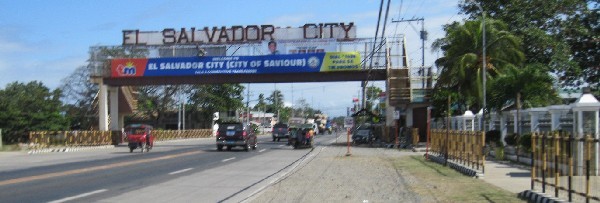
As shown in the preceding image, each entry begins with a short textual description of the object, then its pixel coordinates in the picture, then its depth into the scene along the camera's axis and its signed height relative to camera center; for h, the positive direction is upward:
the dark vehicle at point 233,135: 40.28 -1.24
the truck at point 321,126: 121.54 -2.21
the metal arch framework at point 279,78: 48.72 +2.78
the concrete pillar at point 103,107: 53.05 +0.66
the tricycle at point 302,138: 45.41 -1.62
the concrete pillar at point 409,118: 52.56 -0.32
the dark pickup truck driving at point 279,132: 65.88 -1.72
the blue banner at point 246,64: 47.78 +3.70
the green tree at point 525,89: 30.14 +1.14
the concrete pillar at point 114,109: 55.59 +0.55
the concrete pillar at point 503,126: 31.87 -0.61
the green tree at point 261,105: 154.75 +2.38
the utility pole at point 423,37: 60.94 +7.04
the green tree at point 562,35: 40.56 +4.92
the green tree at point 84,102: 81.38 +1.69
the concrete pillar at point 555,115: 22.38 -0.06
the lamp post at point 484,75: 33.84 +2.11
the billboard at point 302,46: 49.12 +5.14
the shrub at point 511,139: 27.96 -1.11
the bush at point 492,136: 32.13 -1.11
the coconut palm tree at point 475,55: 40.03 +3.60
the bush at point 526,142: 24.77 -1.07
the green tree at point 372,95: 136.12 +3.92
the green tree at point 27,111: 59.19 +0.51
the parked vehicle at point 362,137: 55.56 -1.90
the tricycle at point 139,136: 39.31 -1.22
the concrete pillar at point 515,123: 28.84 -0.42
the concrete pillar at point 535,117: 25.12 -0.14
